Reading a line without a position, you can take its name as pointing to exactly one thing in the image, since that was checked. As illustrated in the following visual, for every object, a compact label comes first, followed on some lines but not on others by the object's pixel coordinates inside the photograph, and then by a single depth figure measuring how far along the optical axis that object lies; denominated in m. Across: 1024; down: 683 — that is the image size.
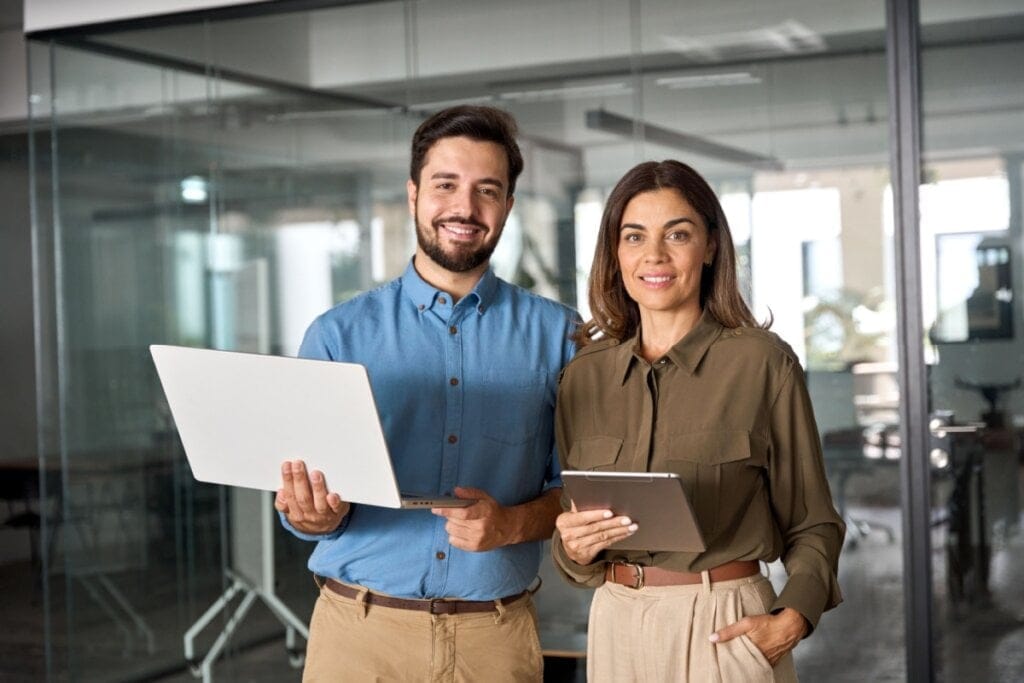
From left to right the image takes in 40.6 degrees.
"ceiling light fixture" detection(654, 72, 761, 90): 4.18
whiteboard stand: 4.84
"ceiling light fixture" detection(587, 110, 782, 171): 4.17
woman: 2.13
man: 2.36
